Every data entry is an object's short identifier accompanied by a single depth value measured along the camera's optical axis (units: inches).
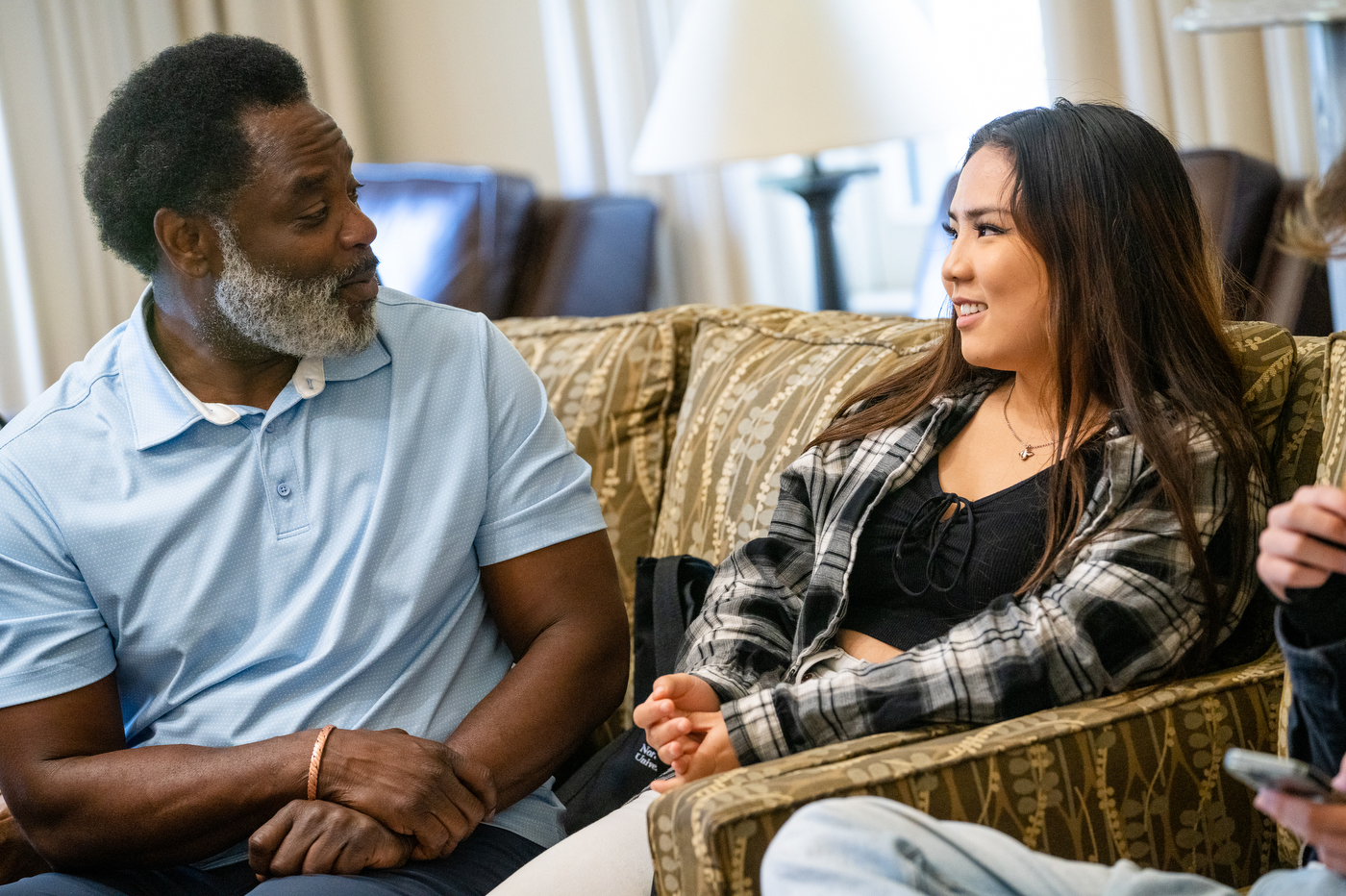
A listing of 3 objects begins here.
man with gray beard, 117.3
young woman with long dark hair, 113.8
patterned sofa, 109.4
